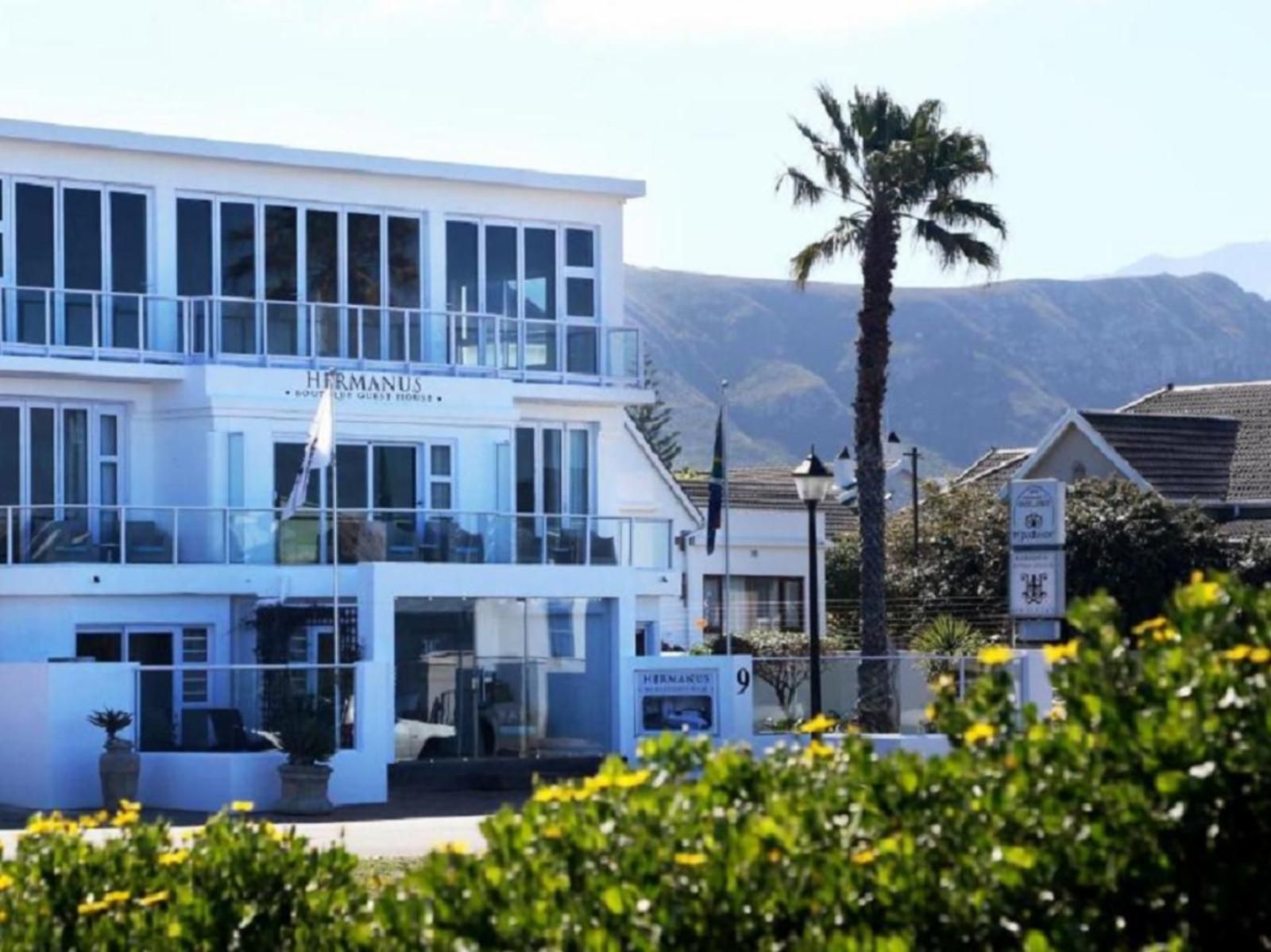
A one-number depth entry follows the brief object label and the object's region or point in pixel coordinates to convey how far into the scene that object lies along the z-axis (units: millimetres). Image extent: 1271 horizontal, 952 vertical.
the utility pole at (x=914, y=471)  60600
